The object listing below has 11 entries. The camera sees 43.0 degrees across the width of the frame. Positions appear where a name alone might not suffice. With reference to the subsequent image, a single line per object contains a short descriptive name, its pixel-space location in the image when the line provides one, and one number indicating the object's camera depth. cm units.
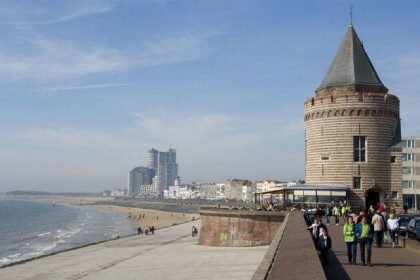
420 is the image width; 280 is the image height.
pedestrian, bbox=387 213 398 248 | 1836
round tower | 3647
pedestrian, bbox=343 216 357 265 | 1421
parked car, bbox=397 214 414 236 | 2256
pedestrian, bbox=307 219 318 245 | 1465
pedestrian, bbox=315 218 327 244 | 1436
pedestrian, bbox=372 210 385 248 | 1759
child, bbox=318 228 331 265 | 1390
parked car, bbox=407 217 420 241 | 1985
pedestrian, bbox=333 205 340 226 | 2789
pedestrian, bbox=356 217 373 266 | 1406
